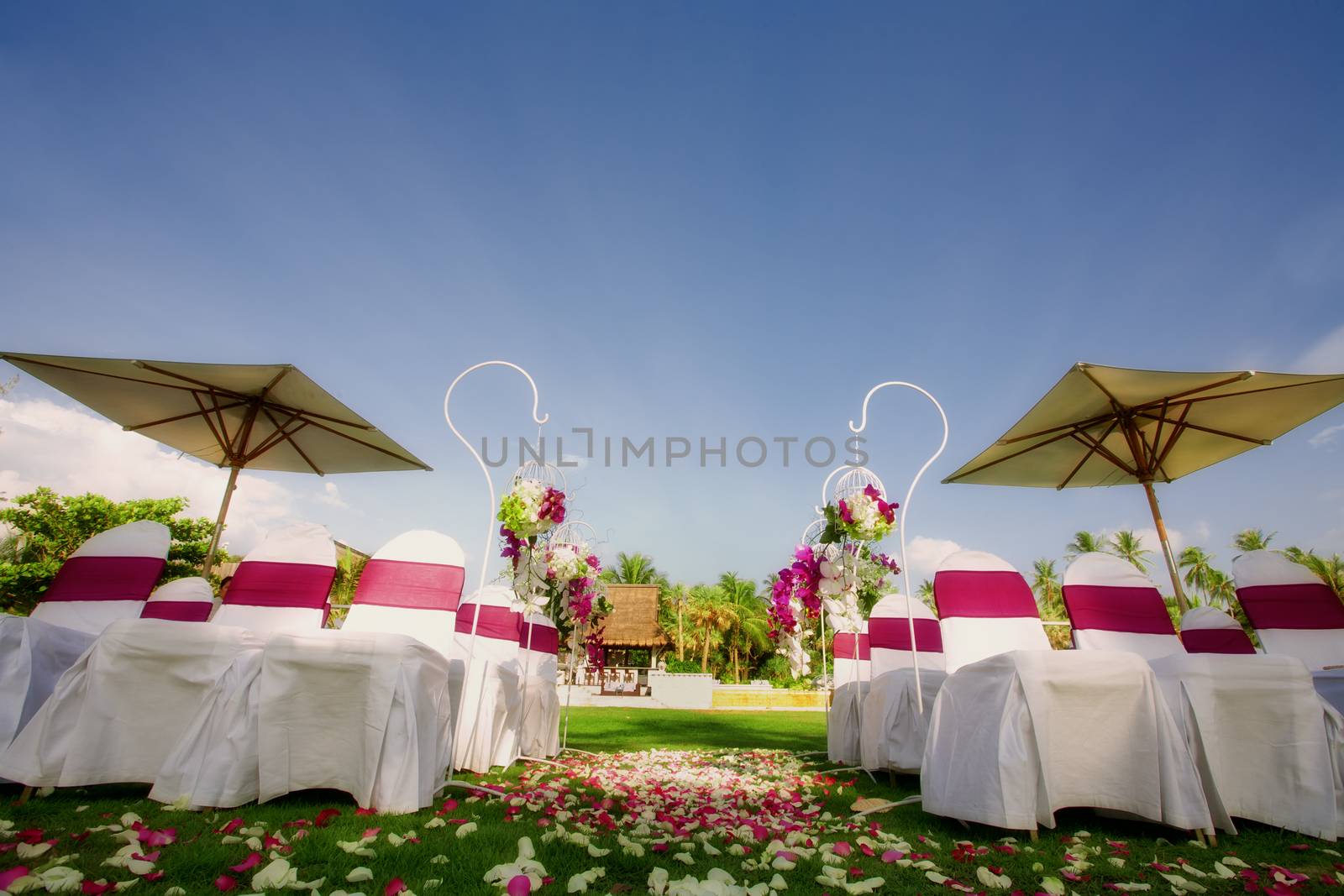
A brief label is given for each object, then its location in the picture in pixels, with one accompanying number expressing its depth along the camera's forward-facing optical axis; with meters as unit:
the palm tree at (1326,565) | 28.14
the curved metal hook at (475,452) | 4.88
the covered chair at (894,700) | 5.19
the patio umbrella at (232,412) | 5.62
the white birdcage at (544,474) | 5.80
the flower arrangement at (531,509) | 5.27
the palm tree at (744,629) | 40.75
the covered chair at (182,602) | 4.90
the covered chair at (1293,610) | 4.81
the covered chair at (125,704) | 3.15
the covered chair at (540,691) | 6.68
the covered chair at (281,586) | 4.70
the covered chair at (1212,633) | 5.23
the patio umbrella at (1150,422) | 5.44
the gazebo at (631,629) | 29.78
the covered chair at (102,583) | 4.44
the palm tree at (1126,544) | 45.86
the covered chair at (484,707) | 5.14
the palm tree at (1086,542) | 46.88
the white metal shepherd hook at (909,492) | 4.51
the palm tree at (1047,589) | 43.03
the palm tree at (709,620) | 40.12
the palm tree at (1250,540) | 35.31
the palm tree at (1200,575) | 39.06
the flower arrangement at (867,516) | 5.52
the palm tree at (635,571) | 47.44
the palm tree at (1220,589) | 35.41
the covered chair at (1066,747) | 3.01
